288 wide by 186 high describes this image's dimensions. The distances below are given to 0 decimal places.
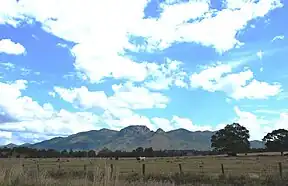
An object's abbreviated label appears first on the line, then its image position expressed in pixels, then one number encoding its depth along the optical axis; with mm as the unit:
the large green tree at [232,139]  122312
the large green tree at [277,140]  118188
